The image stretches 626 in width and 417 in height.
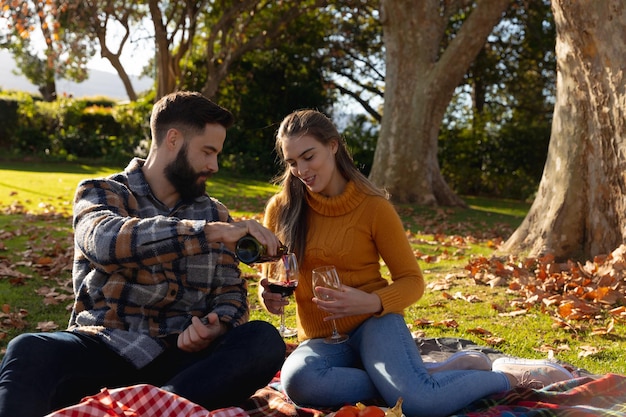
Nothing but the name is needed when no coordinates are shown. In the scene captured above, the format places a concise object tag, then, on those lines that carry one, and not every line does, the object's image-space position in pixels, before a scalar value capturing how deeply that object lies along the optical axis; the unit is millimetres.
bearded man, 3342
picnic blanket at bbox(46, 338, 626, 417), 2963
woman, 3654
